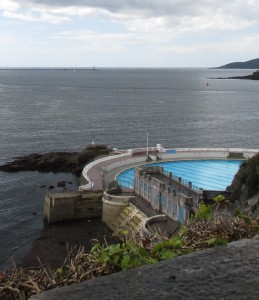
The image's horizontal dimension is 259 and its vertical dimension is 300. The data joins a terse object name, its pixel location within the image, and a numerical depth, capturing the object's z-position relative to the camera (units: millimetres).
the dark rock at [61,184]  46188
